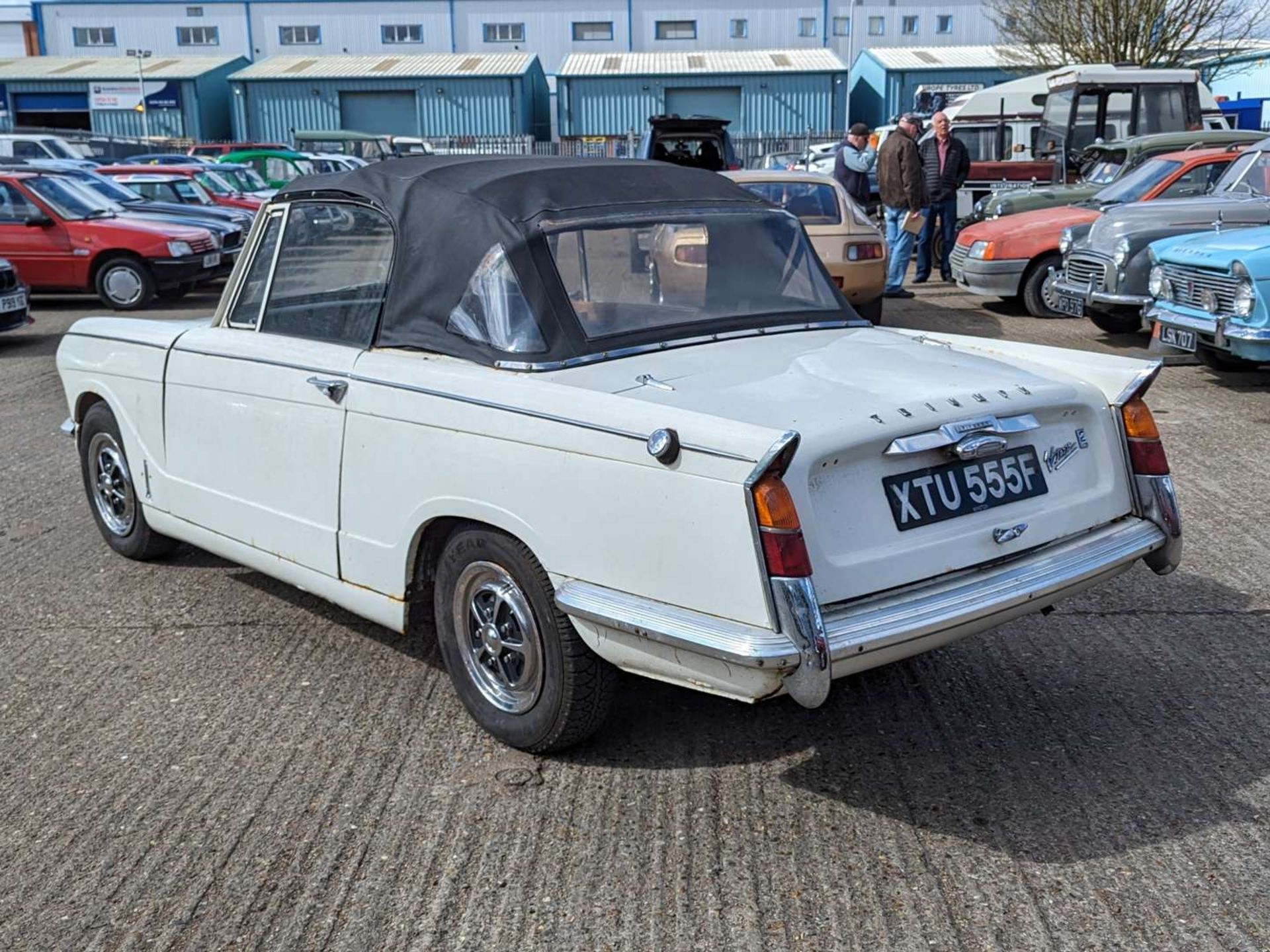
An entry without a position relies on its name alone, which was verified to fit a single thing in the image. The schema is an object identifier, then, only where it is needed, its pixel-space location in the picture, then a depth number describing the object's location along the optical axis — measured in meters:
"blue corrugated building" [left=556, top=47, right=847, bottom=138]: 50.75
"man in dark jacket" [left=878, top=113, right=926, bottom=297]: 14.21
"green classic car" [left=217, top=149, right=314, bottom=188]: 24.55
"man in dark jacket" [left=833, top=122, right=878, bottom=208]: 15.12
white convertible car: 3.15
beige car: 11.15
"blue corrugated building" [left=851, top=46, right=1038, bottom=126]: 48.53
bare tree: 26.11
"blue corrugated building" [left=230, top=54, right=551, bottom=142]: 51.38
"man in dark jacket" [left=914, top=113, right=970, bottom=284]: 14.77
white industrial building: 58.66
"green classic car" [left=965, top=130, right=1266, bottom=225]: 14.59
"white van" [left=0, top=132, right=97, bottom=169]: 26.94
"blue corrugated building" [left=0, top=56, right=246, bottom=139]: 51.72
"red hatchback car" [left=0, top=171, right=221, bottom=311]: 15.17
